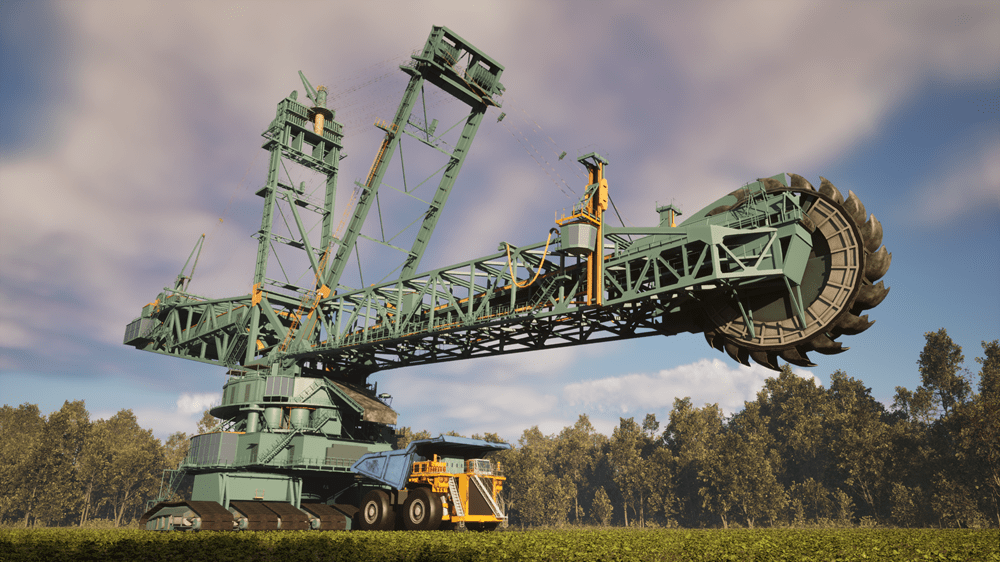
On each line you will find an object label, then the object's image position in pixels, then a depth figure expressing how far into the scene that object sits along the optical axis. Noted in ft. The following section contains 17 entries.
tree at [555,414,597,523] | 369.65
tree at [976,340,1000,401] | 186.50
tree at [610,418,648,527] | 289.94
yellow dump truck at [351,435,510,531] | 102.58
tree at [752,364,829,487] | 267.39
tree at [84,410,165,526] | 285.64
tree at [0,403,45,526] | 258.16
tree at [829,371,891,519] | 211.20
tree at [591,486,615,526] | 310.04
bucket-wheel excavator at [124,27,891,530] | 86.22
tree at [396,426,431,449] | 334.65
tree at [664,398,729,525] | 285.02
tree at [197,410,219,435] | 347.09
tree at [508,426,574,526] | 284.20
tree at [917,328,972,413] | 203.10
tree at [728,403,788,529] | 230.07
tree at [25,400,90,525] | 260.21
